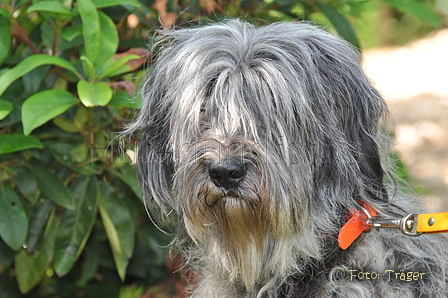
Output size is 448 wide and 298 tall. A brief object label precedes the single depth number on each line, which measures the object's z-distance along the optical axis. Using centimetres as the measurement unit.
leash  433
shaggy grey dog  453
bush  559
